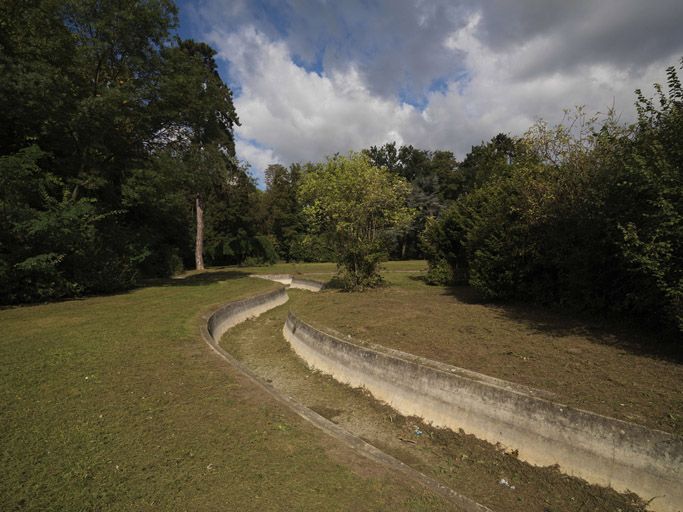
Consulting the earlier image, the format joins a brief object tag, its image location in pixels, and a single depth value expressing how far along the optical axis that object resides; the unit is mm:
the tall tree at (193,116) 17375
